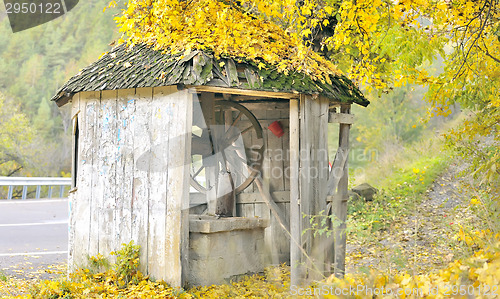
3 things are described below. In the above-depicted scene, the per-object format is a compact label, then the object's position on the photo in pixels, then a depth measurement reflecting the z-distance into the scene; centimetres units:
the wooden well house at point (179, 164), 675
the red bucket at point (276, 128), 884
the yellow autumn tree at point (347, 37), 718
